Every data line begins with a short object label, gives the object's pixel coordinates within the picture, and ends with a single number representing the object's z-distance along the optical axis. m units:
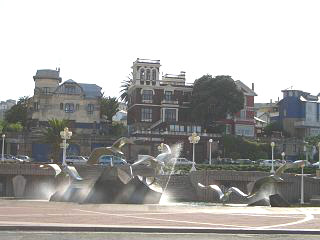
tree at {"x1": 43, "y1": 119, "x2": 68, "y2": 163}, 76.93
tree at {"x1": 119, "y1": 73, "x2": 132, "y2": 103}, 120.19
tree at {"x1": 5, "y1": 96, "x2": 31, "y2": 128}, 102.88
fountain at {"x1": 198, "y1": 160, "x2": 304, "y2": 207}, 31.58
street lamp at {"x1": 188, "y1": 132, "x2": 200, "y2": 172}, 52.09
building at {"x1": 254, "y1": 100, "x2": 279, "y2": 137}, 114.16
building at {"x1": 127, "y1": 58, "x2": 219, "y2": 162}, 91.44
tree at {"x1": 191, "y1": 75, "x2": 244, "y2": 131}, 92.06
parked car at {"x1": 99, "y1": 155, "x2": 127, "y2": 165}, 64.88
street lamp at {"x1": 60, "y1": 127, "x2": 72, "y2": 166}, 47.25
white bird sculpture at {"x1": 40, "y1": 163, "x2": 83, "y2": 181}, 32.67
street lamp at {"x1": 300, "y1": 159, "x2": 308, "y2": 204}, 38.90
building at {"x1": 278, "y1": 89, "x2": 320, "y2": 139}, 107.38
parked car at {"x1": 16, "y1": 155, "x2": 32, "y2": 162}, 76.14
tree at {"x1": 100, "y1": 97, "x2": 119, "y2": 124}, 104.50
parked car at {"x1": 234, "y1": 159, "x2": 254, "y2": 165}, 78.01
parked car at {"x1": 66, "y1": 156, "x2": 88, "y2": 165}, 69.66
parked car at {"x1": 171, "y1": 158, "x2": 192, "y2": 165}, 71.96
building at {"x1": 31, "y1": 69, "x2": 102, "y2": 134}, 96.81
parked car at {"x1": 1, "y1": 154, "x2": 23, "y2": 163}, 68.62
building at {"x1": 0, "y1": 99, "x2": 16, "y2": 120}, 162.60
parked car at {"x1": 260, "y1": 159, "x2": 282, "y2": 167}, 74.60
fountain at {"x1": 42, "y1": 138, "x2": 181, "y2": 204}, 29.14
